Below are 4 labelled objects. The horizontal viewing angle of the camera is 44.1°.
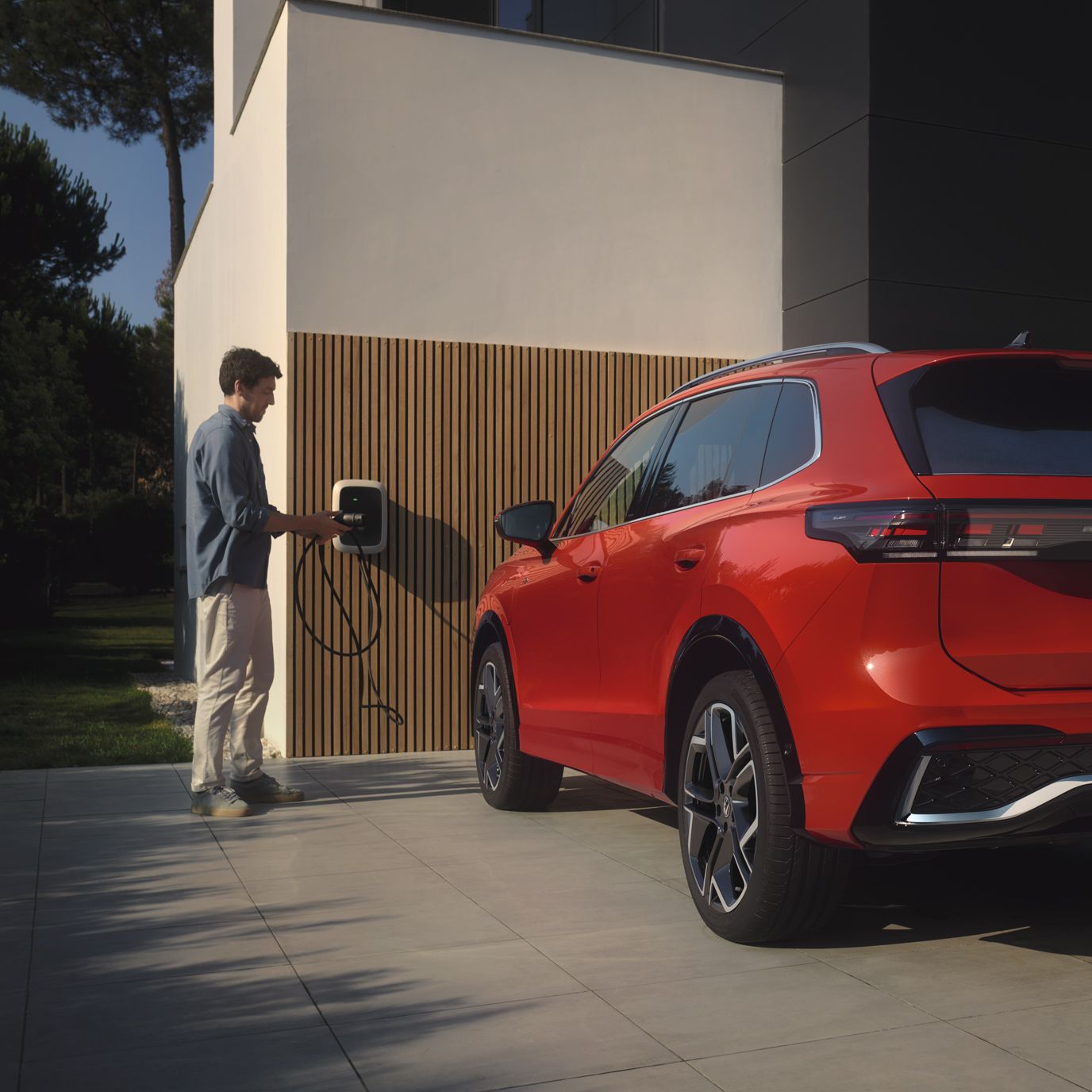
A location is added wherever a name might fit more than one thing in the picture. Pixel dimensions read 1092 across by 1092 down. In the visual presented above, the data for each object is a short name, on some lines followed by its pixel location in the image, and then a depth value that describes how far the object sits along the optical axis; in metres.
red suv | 3.39
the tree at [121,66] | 31.53
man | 6.39
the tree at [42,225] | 27.11
